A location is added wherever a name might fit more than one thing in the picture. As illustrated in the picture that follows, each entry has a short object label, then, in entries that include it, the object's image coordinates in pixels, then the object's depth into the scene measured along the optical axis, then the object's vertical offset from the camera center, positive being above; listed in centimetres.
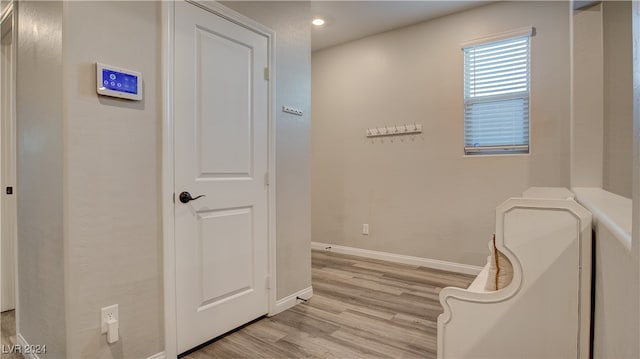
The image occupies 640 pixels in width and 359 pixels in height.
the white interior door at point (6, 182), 258 -3
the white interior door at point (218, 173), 197 +2
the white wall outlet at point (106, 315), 163 -67
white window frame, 326 +77
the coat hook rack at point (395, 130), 390 +54
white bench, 109 -40
